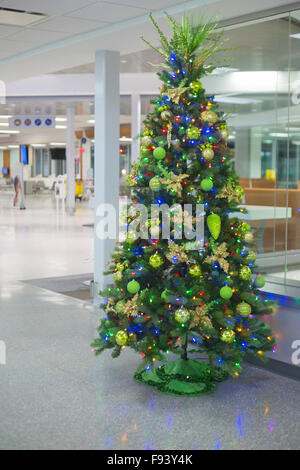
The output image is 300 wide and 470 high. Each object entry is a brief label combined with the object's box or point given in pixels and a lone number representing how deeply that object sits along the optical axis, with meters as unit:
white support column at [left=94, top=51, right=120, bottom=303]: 6.80
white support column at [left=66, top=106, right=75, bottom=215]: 18.78
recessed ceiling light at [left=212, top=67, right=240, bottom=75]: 5.56
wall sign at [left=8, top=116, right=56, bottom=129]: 19.12
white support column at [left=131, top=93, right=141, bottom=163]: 15.27
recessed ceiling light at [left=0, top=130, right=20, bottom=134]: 32.23
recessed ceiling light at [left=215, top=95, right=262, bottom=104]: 5.66
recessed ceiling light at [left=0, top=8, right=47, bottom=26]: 5.50
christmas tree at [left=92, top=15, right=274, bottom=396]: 3.98
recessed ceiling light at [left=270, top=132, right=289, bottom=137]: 5.10
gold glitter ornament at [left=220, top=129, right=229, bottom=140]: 4.12
